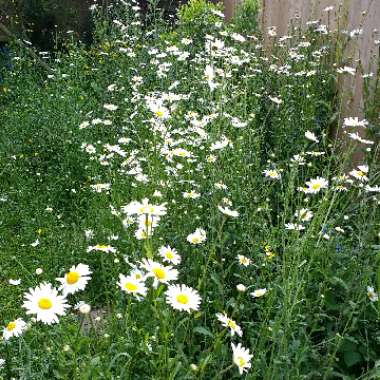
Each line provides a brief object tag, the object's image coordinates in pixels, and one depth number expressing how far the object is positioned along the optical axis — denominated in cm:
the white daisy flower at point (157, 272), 149
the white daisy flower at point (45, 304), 139
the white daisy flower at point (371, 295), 206
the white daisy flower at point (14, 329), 159
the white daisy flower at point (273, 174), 271
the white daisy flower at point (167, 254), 179
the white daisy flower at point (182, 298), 148
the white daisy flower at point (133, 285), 148
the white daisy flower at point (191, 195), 254
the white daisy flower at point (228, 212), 188
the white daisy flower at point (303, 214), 191
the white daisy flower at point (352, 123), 242
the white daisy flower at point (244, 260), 218
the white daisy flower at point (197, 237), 207
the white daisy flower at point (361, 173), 241
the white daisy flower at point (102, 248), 178
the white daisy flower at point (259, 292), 192
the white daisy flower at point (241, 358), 138
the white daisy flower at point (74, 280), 144
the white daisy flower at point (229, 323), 151
